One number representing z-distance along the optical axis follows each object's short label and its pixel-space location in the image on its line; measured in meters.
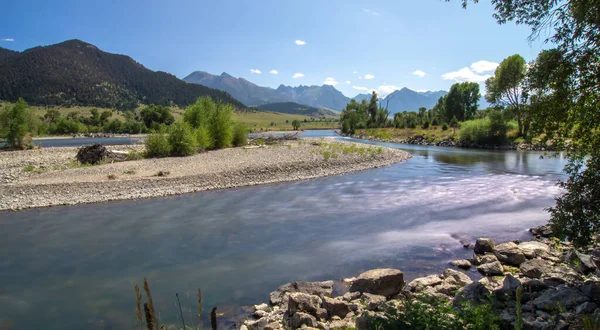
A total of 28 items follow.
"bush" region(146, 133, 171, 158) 33.16
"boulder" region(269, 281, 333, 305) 8.15
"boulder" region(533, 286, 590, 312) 6.16
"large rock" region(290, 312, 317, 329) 6.43
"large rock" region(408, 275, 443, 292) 8.37
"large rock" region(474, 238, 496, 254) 10.94
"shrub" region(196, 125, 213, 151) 37.34
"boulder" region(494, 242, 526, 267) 9.92
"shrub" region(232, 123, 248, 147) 45.91
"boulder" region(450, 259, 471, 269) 9.91
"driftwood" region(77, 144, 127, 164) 29.86
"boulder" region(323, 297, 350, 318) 6.93
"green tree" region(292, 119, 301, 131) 162.62
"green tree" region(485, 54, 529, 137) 46.22
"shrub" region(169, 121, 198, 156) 33.78
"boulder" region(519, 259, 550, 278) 8.61
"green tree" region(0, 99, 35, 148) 46.19
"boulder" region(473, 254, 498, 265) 9.99
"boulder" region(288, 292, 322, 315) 6.96
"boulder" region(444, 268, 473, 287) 8.38
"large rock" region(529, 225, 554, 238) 12.36
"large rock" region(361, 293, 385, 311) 6.94
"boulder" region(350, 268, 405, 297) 8.03
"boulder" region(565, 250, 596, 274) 8.34
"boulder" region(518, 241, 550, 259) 10.28
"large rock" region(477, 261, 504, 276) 9.30
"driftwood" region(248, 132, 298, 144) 51.41
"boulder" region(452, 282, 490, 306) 6.70
